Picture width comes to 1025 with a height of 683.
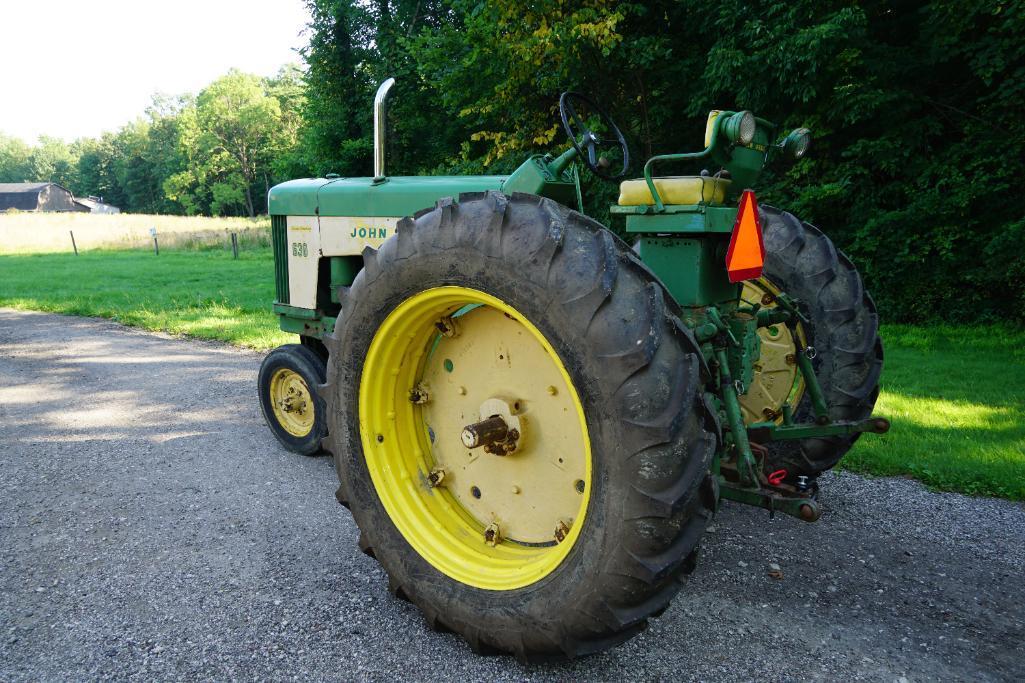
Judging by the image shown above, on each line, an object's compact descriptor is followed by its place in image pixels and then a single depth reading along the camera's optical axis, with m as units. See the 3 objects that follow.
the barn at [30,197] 83.06
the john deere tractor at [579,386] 1.86
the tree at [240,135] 66.69
